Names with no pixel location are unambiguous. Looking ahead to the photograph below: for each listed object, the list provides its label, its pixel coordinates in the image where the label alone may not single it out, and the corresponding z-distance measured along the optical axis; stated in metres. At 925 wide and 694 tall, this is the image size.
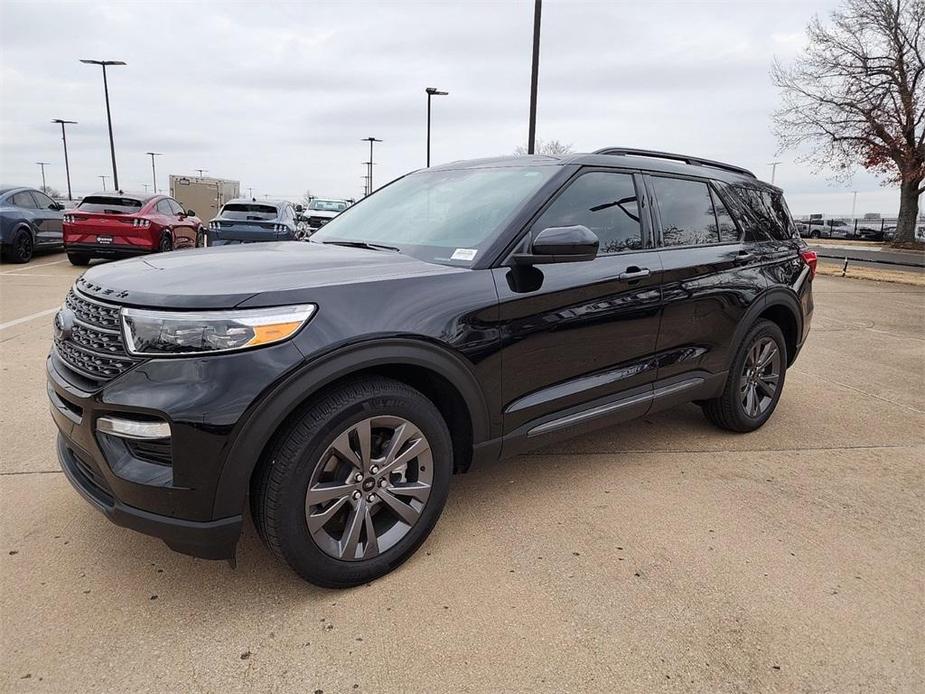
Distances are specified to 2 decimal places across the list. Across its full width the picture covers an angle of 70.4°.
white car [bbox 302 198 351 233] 22.75
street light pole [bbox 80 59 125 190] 28.93
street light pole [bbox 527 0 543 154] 13.30
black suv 2.16
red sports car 12.23
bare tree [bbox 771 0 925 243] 25.12
